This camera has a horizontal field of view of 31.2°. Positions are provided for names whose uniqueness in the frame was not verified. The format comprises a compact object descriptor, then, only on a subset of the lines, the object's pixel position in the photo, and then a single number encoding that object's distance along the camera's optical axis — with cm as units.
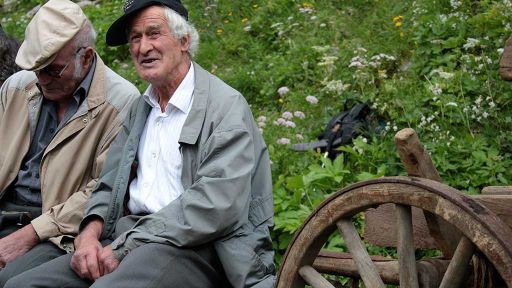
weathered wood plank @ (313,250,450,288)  303
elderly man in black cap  370
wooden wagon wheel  266
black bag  584
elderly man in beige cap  438
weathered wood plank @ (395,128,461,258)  297
